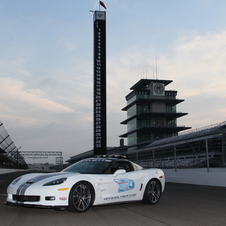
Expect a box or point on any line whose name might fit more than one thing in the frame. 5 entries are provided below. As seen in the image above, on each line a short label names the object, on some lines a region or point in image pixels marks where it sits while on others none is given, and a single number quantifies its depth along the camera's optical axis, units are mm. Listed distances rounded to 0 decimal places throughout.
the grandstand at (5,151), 35844
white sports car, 6199
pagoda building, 77062
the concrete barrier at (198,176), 16750
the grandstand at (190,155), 19550
